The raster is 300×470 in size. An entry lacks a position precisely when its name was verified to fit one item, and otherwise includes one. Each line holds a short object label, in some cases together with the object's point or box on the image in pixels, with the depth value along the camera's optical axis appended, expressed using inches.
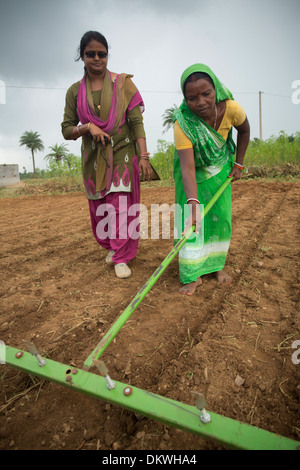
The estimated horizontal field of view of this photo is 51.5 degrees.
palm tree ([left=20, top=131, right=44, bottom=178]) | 1803.6
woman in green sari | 76.7
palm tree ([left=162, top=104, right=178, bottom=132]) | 1283.0
